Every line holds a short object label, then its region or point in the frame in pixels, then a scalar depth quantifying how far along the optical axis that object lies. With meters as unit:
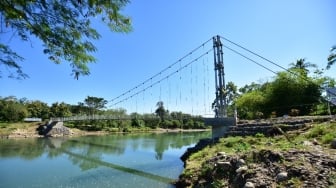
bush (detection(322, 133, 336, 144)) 8.70
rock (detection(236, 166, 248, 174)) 7.82
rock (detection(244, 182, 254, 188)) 6.76
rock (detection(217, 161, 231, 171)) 8.82
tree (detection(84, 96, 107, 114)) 81.62
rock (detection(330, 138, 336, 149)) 8.10
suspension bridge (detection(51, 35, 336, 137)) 18.06
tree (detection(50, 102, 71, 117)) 68.81
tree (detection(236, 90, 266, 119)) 24.67
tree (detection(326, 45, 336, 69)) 25.37
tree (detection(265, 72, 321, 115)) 22.62
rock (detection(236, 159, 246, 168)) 8.28
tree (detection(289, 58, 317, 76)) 35.46
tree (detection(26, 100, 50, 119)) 68.56
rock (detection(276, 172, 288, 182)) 6.60
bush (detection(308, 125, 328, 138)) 10.07
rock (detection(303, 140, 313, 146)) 8.69
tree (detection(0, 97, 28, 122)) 58.47
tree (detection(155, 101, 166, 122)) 87.45
